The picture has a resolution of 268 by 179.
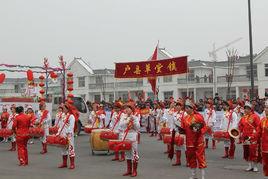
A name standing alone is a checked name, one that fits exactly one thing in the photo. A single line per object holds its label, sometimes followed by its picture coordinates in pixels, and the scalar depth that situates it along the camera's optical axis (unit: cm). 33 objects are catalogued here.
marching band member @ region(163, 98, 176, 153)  1602
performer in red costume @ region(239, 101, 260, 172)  1186
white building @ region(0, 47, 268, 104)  4781
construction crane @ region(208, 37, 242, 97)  4929
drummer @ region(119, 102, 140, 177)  1158
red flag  2014
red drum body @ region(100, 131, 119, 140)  1475
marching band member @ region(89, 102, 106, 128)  2124
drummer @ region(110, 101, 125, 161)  1420
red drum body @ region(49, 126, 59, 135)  1701
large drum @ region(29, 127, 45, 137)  1761
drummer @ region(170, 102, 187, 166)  1244
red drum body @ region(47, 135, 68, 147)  1285
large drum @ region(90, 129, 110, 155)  1633
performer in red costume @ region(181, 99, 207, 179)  1041
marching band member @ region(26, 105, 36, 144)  1443
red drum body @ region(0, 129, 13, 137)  1844
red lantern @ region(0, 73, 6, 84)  2617
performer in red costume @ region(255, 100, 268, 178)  971
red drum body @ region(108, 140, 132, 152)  1148
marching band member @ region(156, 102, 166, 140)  1890
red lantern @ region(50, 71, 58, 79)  3028
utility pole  1974
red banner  1905
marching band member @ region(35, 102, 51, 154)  1797
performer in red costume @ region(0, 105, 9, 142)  2095
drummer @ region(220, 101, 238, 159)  1496
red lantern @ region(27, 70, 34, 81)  2710
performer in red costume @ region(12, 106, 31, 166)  1379
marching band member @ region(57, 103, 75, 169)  1292
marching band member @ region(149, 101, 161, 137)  2556
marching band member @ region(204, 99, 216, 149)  1737
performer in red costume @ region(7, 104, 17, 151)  1895
